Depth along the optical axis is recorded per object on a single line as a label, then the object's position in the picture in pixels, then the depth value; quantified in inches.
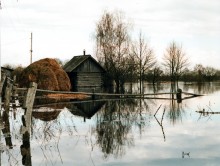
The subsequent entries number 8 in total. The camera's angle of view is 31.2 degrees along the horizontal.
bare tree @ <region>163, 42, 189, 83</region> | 3206.2
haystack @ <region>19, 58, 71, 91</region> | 1405.0
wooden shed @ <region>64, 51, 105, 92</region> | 1902.4
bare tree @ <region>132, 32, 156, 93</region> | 2440.9
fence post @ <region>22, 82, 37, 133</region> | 397.4
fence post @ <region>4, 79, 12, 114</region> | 629.9
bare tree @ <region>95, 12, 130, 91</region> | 1979.6
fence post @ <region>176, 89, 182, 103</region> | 1227.2
